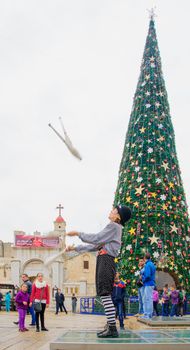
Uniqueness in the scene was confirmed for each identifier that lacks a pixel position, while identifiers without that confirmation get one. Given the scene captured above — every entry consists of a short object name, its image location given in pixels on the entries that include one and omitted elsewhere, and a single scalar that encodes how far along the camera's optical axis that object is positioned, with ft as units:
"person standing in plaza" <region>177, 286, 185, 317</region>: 55.38
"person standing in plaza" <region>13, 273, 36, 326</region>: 40.33
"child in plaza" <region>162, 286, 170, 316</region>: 54.65
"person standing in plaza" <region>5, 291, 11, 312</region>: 83.30
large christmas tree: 61.62
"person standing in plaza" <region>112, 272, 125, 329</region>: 37.81
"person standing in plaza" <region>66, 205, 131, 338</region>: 18.93
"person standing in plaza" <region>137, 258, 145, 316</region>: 37.73
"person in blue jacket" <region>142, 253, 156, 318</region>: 35.53
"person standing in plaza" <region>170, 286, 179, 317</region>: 53.31
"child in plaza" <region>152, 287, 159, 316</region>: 50.93
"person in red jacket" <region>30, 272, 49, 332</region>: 33.19
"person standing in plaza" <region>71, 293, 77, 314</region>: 84.79
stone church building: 131.85
